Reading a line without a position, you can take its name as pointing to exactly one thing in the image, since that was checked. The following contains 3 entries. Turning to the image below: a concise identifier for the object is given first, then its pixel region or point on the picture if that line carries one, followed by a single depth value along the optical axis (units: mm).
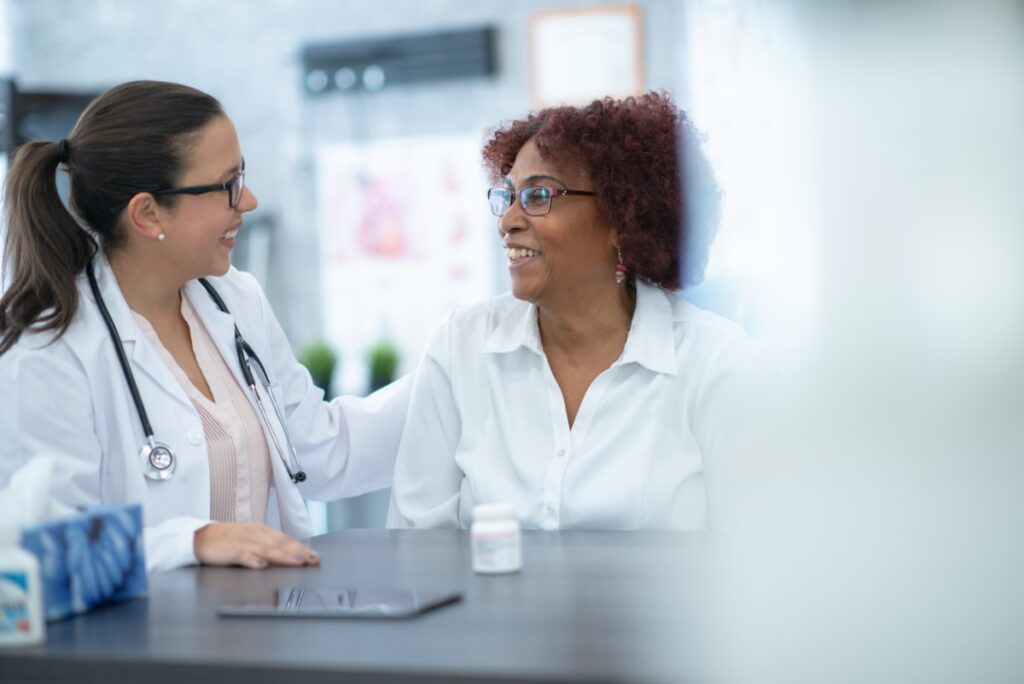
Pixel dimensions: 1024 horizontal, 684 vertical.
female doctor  1833
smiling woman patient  1959
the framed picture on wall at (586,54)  4988
